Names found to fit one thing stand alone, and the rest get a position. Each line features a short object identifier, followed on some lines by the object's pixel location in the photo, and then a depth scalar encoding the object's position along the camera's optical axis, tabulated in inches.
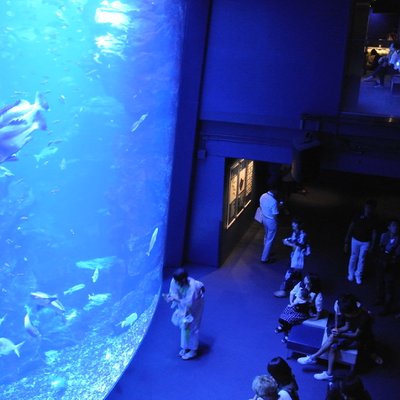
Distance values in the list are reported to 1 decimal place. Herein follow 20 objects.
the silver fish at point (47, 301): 287.9
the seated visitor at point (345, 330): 270.8
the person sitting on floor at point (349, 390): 198.5
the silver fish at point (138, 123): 326.3
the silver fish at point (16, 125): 225.8
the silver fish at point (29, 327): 288.5
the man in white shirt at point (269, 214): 395.9
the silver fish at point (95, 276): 326.0
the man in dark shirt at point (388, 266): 332.2
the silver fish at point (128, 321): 328.8
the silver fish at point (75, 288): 315.9
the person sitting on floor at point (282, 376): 207.6
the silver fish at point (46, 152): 295.4
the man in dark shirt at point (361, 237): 357.7
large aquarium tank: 280.8
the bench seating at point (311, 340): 280.4
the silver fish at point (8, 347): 255.7
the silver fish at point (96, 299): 324.9
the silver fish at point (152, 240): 356.9
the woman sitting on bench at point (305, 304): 300.5
